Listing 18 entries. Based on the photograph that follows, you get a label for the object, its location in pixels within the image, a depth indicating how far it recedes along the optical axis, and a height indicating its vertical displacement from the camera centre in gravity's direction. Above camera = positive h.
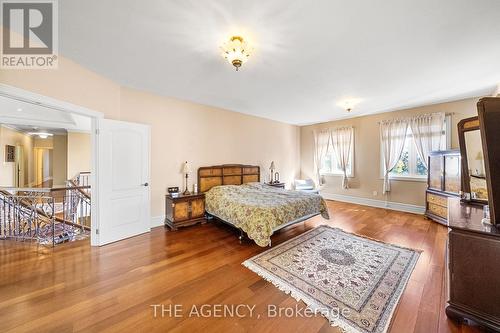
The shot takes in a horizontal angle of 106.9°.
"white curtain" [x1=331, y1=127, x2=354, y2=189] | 6.00 +0.65
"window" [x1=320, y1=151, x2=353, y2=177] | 6.50 +0.01
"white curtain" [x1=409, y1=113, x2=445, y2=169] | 4.48 +0.84
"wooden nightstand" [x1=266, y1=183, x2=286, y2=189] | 5.66 -0.56
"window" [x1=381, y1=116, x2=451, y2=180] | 4.87 +0.03
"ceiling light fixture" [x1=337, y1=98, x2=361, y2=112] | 4.21 +1.49
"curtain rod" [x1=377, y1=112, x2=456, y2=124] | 4.35 +1.24
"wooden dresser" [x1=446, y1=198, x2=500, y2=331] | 1.48 -0.90
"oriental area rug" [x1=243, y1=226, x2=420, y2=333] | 1.72 -1.33
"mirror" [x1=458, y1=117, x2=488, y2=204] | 2.32 +0.05
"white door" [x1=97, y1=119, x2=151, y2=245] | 3.09 -0.22
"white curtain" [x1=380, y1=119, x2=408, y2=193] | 5.01 +0.68
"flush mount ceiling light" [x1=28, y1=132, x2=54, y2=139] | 7.28 +1.36
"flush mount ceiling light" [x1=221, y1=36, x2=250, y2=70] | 2.10 +1.35
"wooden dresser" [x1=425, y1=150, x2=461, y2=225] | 3.78 -0.35
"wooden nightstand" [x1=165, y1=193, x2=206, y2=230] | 3.75 -0.90
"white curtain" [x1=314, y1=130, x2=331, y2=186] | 6.60 +0.69
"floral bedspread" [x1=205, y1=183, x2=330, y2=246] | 2.90 -0.73
